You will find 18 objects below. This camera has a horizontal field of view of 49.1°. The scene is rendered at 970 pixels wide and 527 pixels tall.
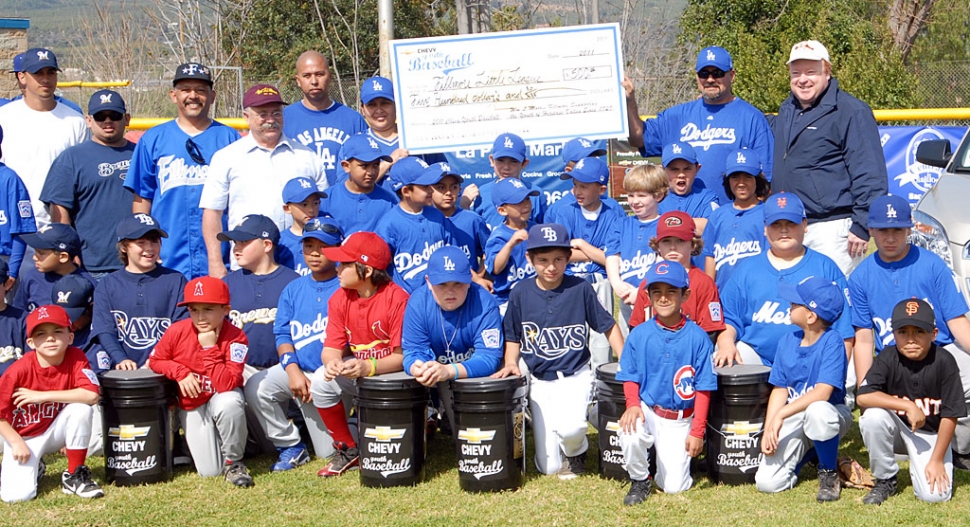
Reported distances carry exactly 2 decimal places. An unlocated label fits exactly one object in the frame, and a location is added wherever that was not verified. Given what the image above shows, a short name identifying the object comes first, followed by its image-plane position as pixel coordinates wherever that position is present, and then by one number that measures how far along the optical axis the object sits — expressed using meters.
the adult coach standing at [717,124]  7.73
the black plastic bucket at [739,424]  5.97
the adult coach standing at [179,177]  7.65
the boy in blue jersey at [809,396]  5.75
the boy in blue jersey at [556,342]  6.36
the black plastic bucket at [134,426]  6.29
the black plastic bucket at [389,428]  6.12
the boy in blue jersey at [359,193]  7.34
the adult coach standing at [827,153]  7.16
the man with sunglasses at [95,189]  7.72
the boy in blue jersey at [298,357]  6.72
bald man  8.25
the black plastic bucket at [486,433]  6.02
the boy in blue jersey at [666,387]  5.83
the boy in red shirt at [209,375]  6.45
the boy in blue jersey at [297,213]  7.19
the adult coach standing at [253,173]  7.41
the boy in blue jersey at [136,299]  6.79
